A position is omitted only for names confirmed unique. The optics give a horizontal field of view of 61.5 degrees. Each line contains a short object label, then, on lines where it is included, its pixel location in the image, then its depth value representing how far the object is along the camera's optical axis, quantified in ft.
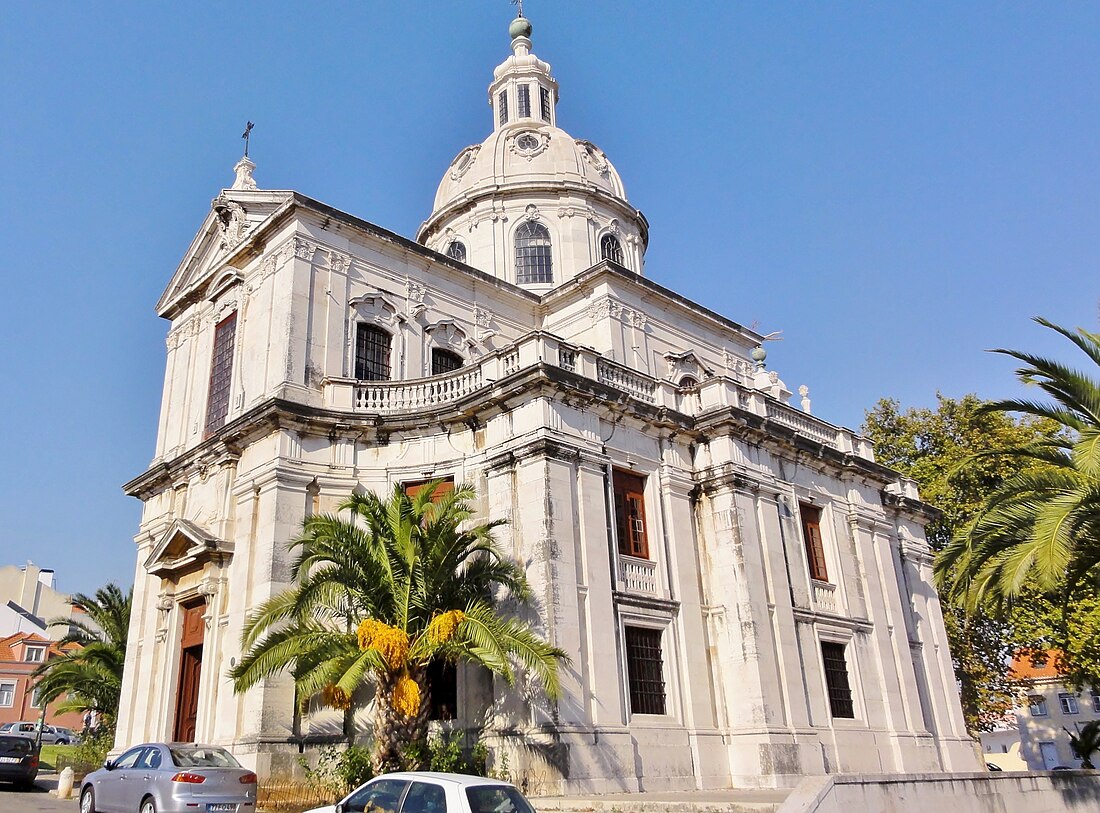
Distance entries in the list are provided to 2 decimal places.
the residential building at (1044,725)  177.58
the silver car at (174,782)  39.78
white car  29.30
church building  59.98
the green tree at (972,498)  106.22
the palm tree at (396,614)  49.80
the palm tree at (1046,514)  41.42
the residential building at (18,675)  194.39
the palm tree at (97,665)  94.07
